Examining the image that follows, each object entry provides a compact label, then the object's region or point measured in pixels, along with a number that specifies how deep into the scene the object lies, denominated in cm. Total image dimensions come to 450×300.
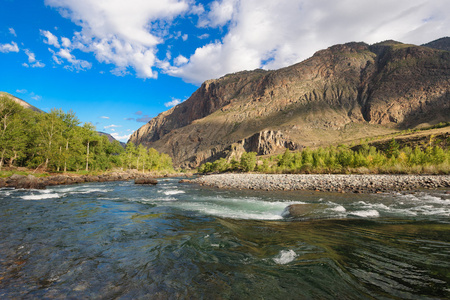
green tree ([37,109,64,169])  4162
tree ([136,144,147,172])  8126
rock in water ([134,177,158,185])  3567
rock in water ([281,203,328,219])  1045
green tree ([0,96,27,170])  3647
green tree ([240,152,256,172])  8838
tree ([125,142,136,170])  7732
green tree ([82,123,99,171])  5469
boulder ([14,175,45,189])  2309
